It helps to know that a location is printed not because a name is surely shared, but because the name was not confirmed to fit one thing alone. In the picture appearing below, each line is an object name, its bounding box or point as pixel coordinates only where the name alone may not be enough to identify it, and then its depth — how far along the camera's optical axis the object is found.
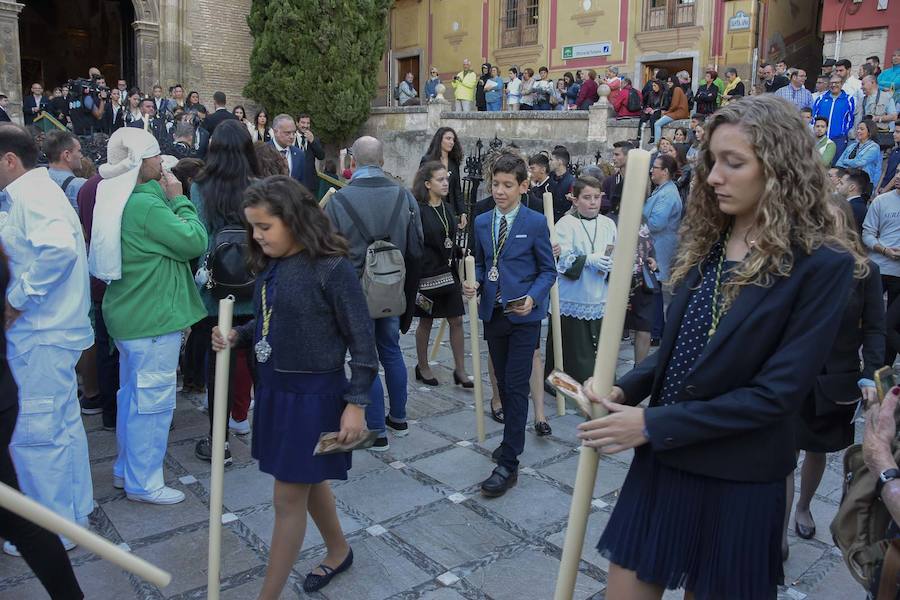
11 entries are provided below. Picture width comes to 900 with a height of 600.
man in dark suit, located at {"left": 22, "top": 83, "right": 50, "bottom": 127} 17.78
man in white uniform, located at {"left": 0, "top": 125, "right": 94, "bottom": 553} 3.36
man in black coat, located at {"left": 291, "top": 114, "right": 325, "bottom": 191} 9.63
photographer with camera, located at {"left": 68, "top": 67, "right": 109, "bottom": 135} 15.87
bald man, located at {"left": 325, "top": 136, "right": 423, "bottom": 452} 4.75
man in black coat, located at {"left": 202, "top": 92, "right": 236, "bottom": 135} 11.65
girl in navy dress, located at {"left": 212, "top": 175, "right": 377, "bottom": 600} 2.94
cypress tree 21.17
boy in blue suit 4.39
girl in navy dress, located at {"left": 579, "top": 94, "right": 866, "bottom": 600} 1.87
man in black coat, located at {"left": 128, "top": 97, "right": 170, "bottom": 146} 12.94
